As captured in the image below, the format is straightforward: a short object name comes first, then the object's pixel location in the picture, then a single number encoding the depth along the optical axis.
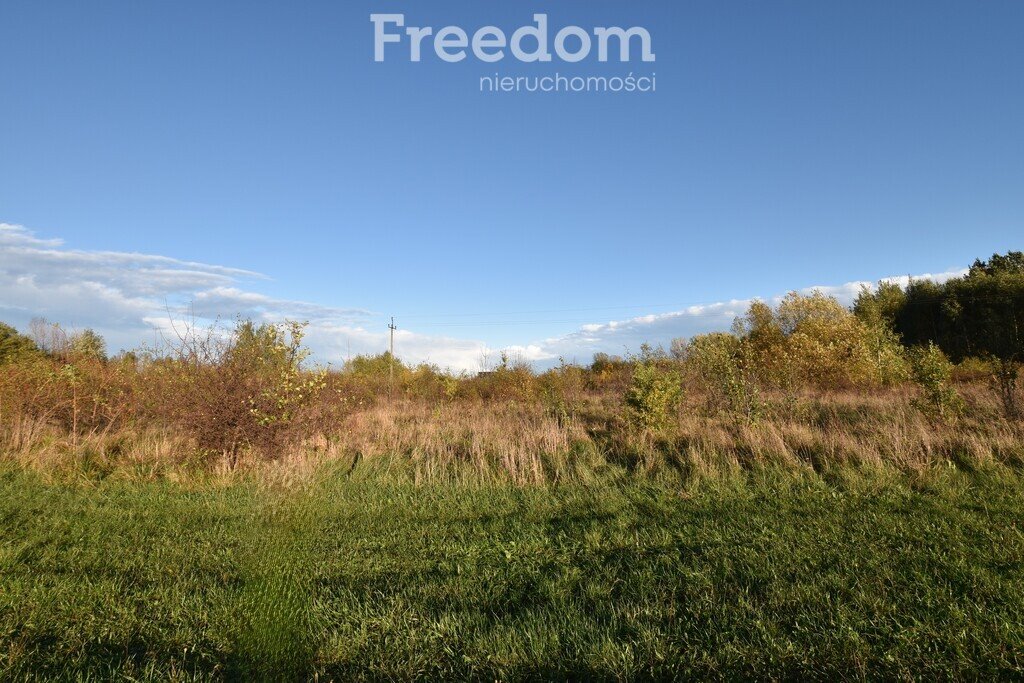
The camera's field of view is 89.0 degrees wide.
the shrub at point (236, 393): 9.32
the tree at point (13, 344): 17.35
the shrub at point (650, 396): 11.45
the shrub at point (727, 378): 11.98
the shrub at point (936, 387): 10.83
